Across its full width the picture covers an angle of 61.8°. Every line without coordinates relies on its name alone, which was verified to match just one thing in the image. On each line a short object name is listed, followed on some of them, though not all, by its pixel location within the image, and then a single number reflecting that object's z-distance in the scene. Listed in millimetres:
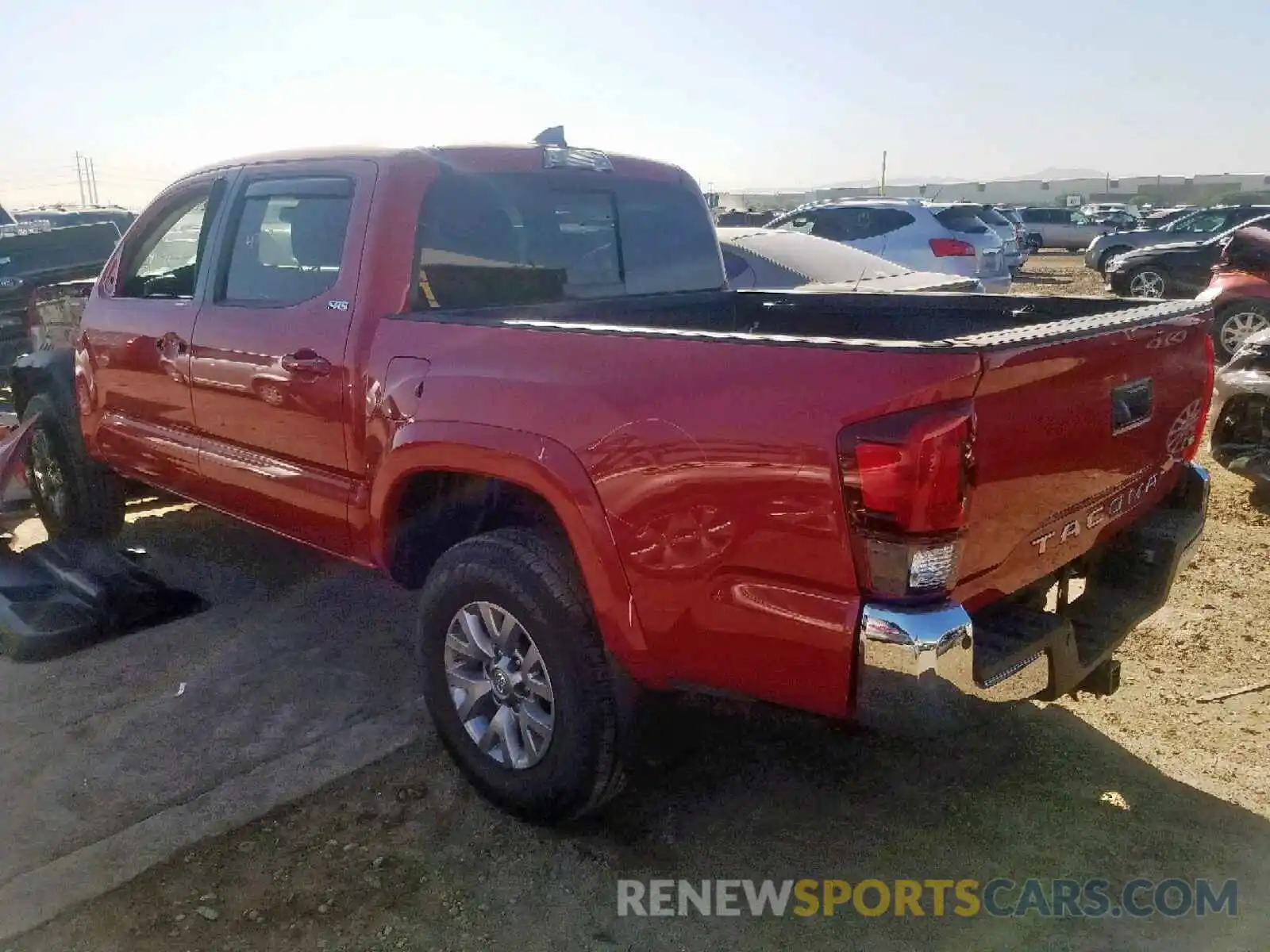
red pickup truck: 2230
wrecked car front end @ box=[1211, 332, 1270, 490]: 5832
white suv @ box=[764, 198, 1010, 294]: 11969
